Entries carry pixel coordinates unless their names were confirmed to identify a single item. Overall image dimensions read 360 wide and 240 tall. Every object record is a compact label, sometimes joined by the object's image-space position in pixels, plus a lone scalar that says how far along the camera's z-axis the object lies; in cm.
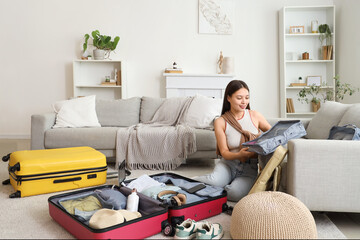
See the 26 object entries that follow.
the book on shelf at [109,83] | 537
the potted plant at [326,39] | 522
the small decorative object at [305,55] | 537
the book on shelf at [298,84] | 540
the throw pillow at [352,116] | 243
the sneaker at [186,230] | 174
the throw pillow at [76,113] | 372
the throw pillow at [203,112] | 357
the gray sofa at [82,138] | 334
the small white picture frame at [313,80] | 546
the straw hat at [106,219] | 166
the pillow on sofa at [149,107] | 405
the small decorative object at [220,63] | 548
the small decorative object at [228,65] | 537
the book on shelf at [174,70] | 536
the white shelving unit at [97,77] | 560
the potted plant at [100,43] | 524
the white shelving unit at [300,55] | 541
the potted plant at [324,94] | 479
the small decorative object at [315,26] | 534
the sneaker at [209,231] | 171
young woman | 248
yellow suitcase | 245
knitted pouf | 160
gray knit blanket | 333
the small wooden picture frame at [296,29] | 540
